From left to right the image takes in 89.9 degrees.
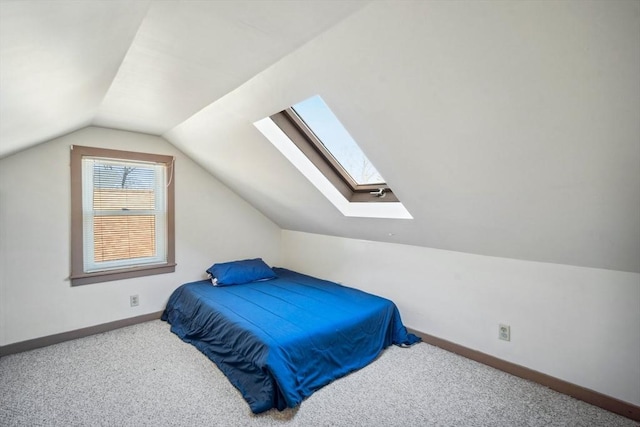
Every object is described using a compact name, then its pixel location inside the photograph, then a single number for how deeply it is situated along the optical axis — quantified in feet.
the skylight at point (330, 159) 8.18
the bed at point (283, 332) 6.74
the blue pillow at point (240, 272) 11.66
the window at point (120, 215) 9.78
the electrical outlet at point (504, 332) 7.85
